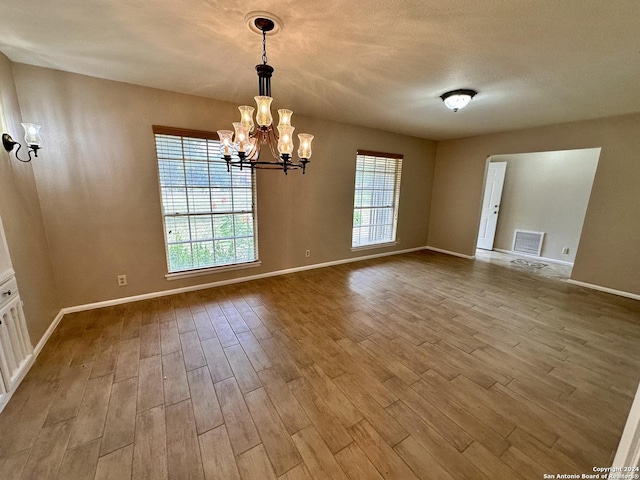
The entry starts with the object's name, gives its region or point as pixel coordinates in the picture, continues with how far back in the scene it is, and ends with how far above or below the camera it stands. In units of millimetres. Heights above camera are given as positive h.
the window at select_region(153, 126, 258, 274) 3064 -191
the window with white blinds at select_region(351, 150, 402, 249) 4754 -111
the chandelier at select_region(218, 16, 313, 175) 1688 +429
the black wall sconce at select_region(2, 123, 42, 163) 2099 +415
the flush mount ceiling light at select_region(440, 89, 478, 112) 2668 +1052
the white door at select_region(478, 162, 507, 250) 5730 -216
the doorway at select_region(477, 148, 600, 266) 4848 -85
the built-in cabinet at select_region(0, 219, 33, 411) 1641 -1053
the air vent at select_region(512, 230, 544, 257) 5391 -1030
